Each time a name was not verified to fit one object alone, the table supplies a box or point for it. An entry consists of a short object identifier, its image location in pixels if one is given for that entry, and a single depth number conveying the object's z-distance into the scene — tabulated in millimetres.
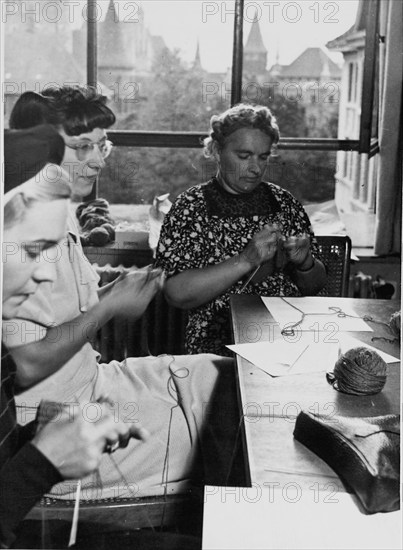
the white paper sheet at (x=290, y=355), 1392
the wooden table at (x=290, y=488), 1030
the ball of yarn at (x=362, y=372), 1249
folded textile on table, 985
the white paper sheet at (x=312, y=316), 1629
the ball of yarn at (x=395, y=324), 1576
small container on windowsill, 1568
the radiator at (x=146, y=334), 1404
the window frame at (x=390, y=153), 1684
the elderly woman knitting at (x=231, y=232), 1635
